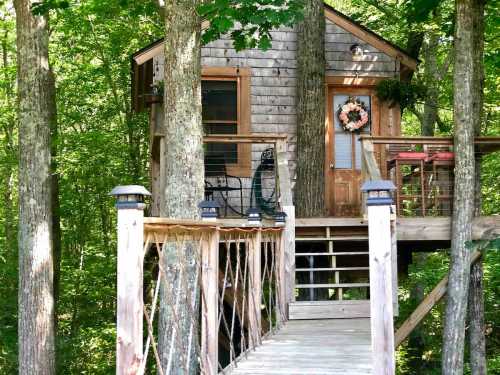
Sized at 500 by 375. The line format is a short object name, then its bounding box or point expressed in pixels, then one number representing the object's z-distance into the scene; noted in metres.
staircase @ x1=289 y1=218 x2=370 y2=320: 8.33
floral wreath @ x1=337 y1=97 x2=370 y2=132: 11.71
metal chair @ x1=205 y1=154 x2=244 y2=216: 10.87
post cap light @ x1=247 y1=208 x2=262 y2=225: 7.52
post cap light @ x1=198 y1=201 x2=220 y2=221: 6.39
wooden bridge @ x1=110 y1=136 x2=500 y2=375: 3.12
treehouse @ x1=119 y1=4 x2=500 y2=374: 8.37
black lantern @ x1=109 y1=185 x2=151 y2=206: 3.06
